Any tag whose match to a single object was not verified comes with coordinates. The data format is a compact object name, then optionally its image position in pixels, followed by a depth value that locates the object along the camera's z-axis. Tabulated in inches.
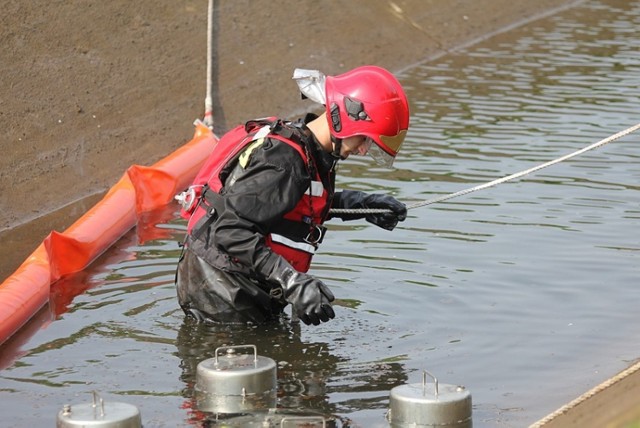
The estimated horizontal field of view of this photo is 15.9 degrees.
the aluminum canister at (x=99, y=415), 356.1
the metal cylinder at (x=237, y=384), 403.2
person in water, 458.5
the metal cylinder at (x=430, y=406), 378.4
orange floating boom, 542.0
